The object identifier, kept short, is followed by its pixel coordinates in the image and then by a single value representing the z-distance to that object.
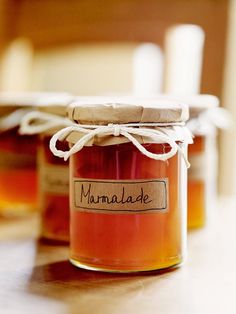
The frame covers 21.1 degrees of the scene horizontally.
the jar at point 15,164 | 0.89
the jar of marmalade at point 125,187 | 0.61
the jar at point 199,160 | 0.81
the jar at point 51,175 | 0.76
